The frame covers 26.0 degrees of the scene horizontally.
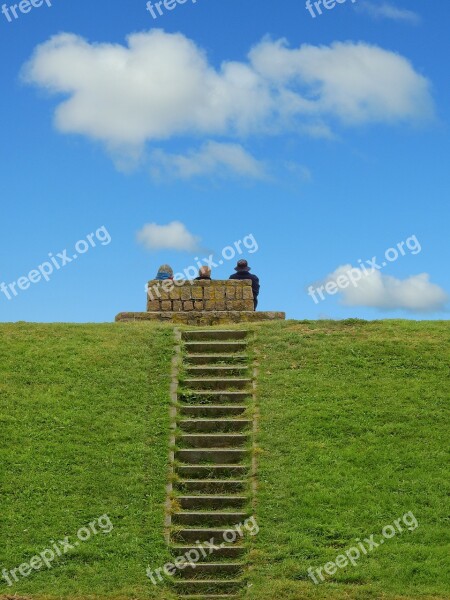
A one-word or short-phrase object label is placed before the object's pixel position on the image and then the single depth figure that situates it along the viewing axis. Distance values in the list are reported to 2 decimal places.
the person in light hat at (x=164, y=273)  28.73
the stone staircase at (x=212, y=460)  16.88
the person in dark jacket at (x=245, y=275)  28.16
